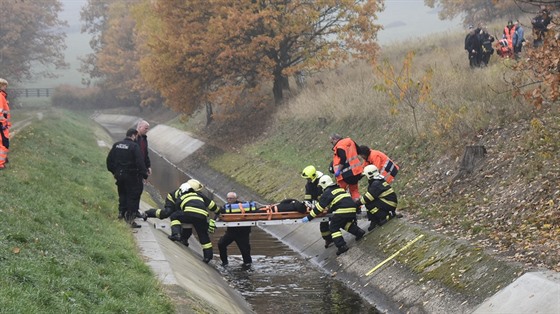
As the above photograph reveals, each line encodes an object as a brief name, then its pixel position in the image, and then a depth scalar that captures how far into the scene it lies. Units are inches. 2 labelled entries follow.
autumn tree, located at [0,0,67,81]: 2955.2
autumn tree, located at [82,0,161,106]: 3154.5
